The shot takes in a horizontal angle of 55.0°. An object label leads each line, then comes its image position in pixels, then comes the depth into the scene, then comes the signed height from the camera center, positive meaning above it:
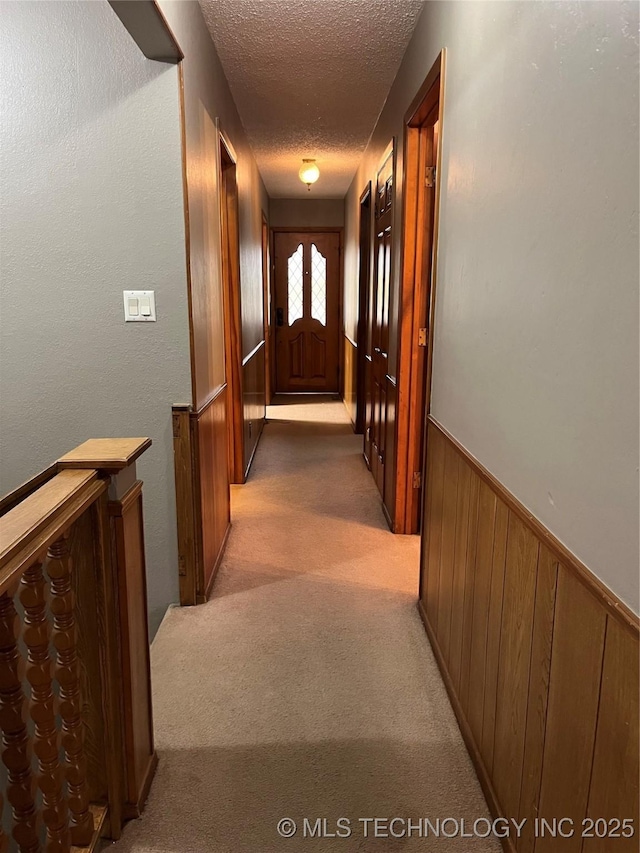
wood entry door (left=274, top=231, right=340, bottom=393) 7.63 +0.01
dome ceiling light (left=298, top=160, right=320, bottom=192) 4.97 +1.11
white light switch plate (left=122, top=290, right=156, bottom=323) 2.38 +0.02
